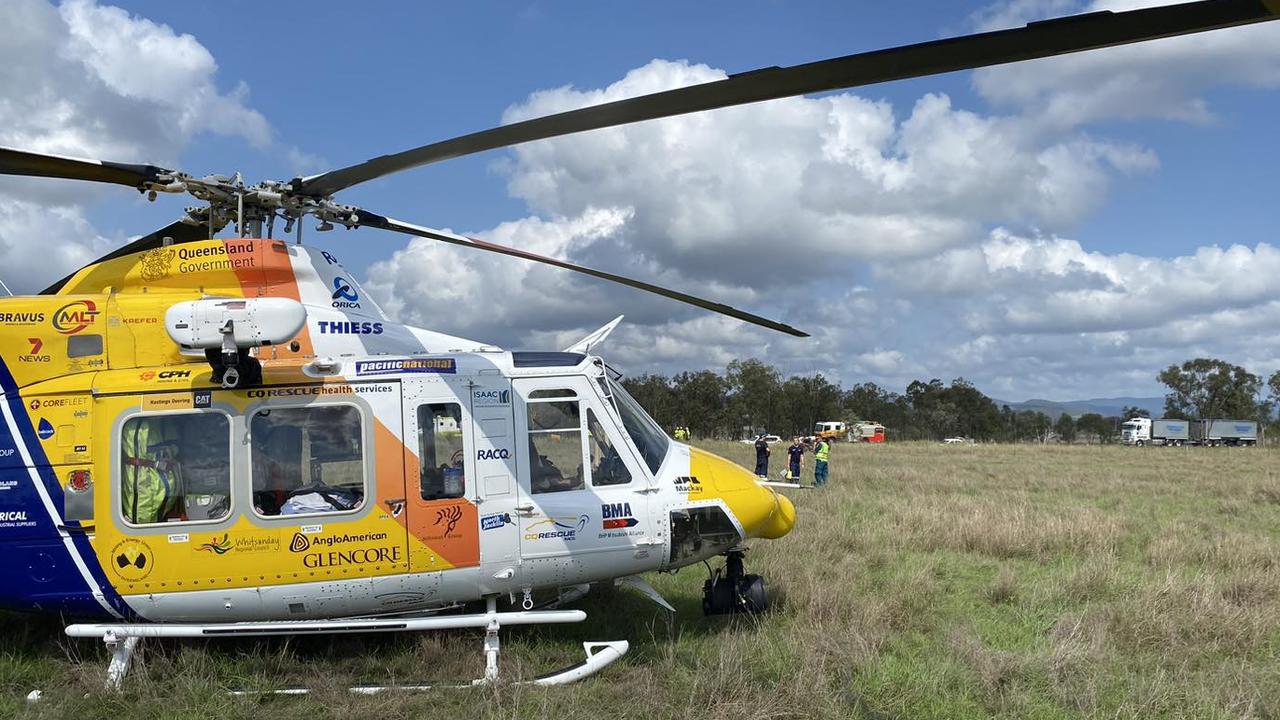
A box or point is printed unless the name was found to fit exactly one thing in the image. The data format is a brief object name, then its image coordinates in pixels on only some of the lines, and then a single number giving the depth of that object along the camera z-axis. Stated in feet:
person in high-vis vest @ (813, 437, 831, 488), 74.64
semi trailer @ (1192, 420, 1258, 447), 261.65
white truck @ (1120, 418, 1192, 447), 269.44
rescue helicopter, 20.95
